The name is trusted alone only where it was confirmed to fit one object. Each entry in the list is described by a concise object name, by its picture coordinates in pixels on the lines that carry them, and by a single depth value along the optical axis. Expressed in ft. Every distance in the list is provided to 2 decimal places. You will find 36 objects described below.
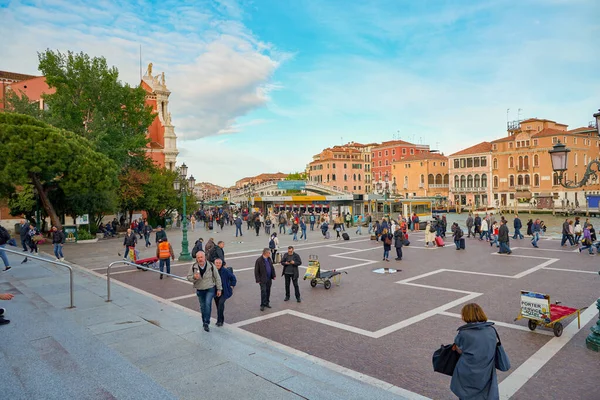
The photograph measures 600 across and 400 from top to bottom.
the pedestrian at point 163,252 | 44.91
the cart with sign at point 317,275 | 39.55
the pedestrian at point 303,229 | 85.66
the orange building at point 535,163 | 211.41
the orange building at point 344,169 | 290.35
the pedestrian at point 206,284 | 24.72
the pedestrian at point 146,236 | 76.95
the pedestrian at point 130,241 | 53.47
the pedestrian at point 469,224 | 83.30
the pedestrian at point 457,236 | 66.59
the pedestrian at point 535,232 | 68.16
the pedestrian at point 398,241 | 56.47
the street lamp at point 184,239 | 58.70
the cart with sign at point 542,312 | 24.93
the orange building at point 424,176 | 270.87
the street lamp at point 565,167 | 22.56
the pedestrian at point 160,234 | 48.19
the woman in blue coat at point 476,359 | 13.28
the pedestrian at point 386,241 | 55.36
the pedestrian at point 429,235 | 70.38
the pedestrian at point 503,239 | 58.85
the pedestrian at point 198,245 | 50.19
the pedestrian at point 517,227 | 78.98
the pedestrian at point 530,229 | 75.71
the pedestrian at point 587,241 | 57.21
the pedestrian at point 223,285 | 26.43
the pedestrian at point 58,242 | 56.08
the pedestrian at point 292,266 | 34.17
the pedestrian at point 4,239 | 40.78
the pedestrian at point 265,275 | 31.73
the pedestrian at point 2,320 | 23.94
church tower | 179.11
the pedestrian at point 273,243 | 56.52
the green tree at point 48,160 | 73.36
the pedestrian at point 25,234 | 62.37
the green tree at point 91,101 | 105.29
